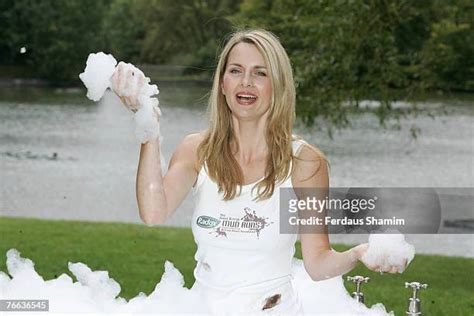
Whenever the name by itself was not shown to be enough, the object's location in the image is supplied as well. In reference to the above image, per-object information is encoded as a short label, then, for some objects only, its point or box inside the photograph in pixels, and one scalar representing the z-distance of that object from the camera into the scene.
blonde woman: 3.33
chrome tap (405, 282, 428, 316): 3.66
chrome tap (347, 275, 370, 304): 3.62
